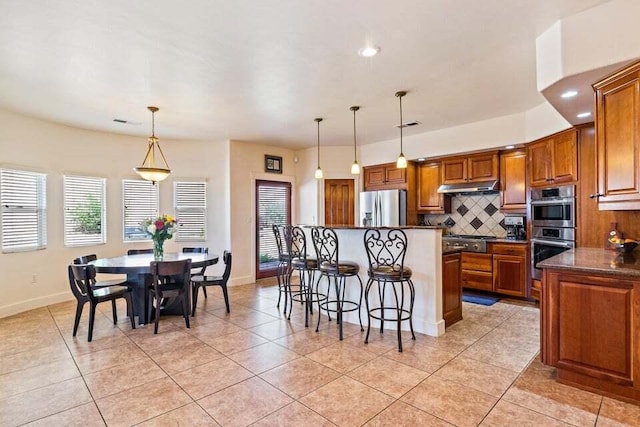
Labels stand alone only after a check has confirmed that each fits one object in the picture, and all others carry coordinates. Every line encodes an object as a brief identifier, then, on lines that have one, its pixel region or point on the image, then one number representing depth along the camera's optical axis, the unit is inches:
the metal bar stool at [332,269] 144.1
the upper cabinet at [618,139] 94.8
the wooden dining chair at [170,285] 143.9
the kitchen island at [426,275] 136.4
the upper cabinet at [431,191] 230.8
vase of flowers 167.3
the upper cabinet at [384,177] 241.4
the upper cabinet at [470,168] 204.5
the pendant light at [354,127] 175.6
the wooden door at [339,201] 265.0
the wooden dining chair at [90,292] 135.3
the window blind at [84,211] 204.7
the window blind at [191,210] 244.7
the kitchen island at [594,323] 88.0
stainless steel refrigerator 237.8
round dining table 144.7
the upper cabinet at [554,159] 158.6
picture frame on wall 263.4
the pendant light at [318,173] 199.4
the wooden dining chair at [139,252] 193.0
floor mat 188.9
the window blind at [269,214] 265.3
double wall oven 159.3
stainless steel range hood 203.6
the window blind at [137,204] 227.9
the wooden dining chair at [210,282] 171.8
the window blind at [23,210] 175.3
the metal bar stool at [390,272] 128.6
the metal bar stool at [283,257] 167.6
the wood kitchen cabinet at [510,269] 187.8
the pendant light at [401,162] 168.1
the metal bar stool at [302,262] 157.4
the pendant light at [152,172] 168.2
